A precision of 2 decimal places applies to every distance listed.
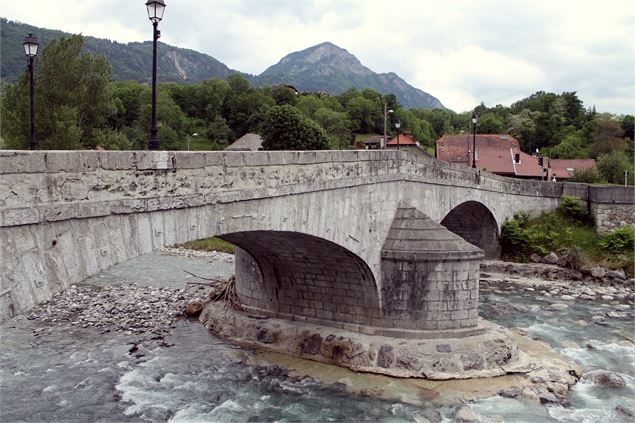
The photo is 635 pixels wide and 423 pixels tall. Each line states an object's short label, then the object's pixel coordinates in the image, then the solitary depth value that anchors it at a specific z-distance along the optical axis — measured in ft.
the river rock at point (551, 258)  90.39
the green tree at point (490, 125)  221.05
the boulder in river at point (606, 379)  47.21
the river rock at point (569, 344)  56.70
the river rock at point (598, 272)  85.51
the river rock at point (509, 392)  43.88
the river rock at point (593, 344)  56.54
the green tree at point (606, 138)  177.47
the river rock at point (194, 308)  65.36
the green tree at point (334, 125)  200.95
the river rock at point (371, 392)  44.07
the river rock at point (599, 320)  65.41
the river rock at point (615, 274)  84.84
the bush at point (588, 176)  126.11
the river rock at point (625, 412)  41.68
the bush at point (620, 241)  90.89
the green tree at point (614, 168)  129.70
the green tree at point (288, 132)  122.31
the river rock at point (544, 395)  43.86
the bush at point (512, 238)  93.86
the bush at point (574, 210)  100.78
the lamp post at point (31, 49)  40.38
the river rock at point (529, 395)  43.78
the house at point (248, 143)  152.56
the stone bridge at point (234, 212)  21.59
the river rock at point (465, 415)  40.45
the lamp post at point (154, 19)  27.27
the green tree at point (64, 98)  77.87
